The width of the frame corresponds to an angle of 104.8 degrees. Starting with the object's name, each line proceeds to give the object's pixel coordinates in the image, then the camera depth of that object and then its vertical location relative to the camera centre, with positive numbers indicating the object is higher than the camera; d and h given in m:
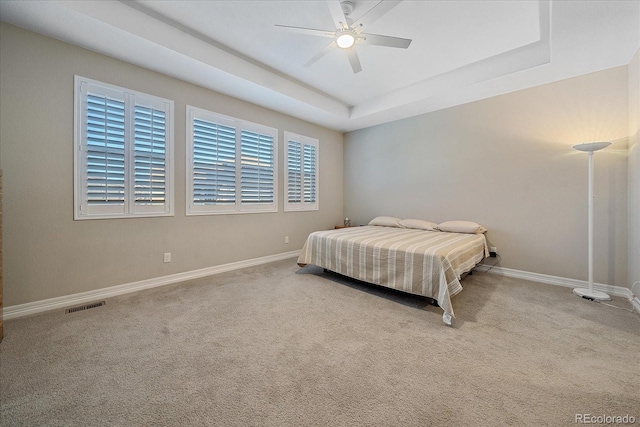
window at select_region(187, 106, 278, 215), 3.42 +0.75
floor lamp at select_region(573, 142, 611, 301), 2.64 -0.38
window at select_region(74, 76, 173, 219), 2.58 +0.70
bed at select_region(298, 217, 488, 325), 2.34 -0.47
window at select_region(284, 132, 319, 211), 4.66 +0.83
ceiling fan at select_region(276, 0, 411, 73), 2.07 +1.67
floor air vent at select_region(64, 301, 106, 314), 2.37 -0.93
